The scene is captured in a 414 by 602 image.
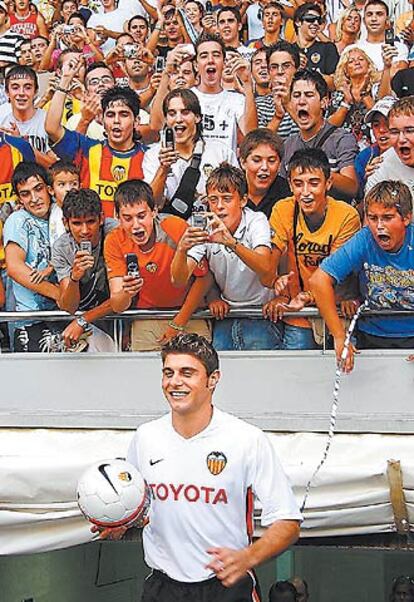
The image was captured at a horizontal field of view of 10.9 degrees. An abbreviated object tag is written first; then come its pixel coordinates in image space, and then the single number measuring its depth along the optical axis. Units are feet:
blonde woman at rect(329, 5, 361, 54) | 54.14
